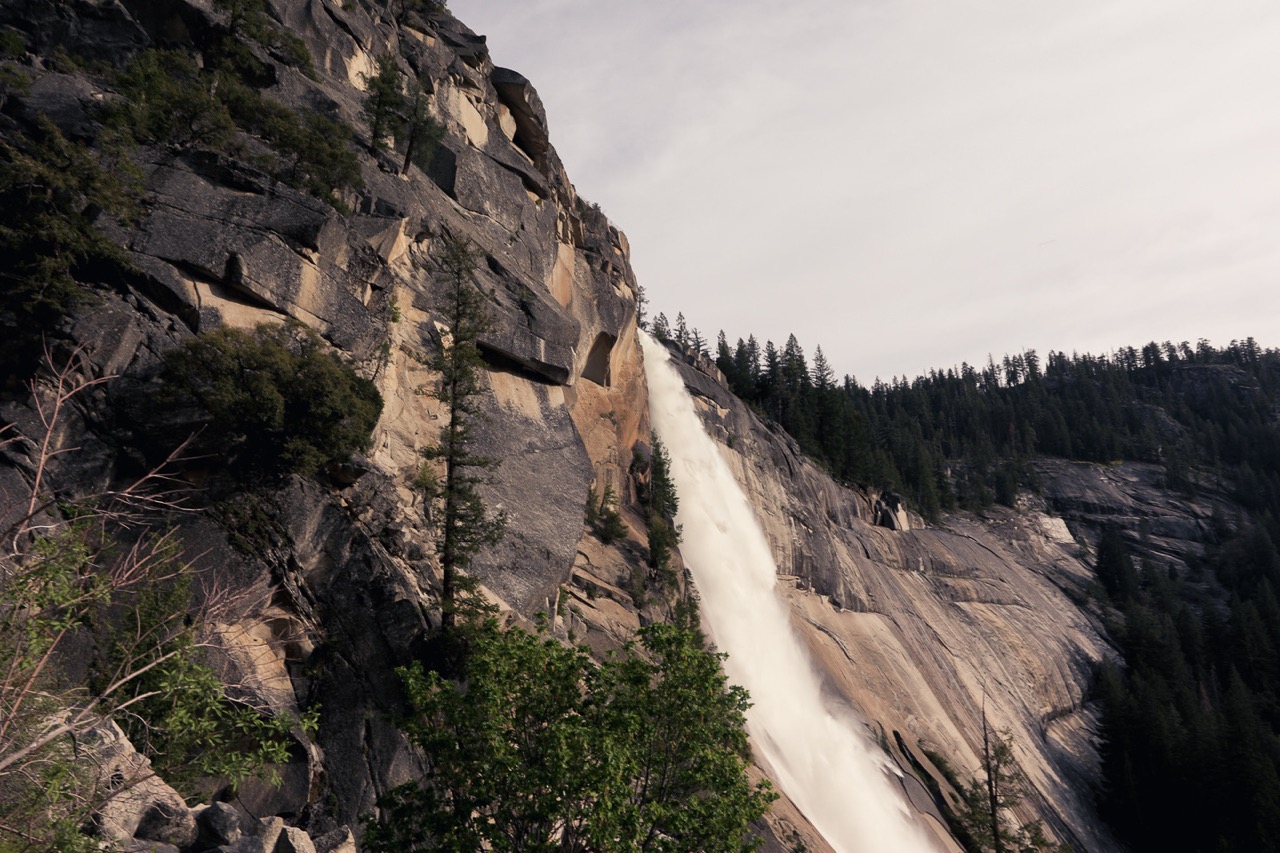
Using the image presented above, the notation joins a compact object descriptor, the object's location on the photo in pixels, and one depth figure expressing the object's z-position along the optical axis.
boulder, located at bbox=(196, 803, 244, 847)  10.94
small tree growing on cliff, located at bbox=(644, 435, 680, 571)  36.44
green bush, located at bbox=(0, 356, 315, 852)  8.37
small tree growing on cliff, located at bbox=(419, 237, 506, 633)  21.30
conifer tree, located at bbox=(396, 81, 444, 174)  30.59
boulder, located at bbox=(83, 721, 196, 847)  9.92
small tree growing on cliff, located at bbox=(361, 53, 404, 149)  29.33
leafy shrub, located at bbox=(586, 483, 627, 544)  35.28
